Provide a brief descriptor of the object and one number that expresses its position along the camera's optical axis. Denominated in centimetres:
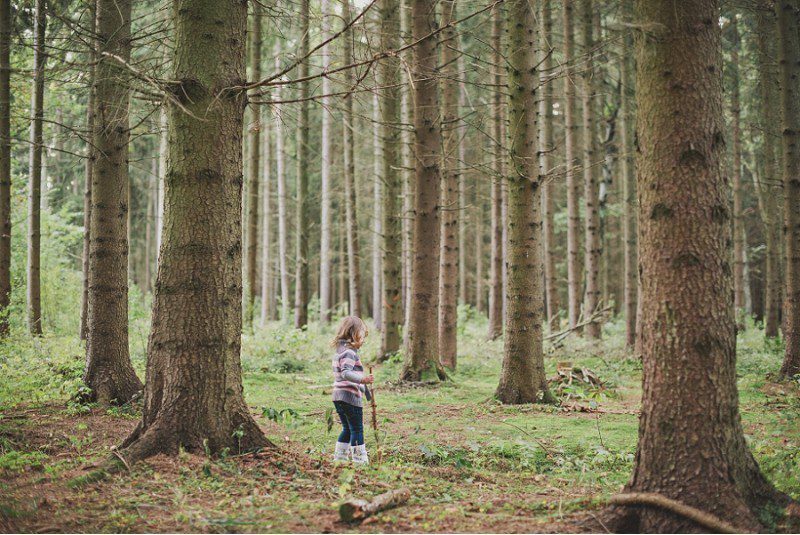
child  596
